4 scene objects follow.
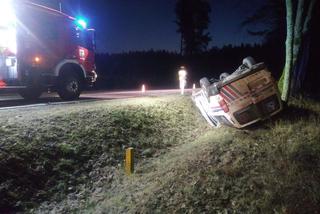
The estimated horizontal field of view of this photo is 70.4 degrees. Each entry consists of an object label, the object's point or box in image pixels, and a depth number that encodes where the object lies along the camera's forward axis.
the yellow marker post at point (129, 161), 4.92
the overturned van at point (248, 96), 5.28
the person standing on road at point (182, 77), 10.58
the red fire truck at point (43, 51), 7.17
